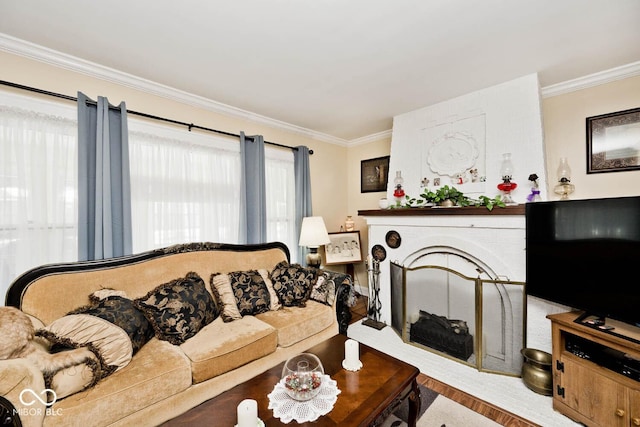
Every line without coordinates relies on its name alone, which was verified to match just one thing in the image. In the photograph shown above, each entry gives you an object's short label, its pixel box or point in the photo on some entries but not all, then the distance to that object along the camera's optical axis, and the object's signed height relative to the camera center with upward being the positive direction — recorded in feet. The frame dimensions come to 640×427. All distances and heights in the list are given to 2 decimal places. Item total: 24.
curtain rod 6.10 +3.10
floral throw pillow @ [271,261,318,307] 8.29 -2.24
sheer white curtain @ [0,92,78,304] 6.04 +0.83
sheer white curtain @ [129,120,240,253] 7.94 +1.01
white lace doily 3.78 -2.92
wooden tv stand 4.75 -3.21
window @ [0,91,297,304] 6.12 +0.93
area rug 5.54 -4.50
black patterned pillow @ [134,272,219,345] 6.01 -2.25
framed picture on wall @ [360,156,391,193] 13.10 +2.06
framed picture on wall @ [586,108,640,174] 7.08 +1.95
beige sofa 3.97 -2.89
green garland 7.60 +0.45
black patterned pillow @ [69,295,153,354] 5.33 -2.07
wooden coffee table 3.76 -2.95
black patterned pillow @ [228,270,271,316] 7.59 -2.32
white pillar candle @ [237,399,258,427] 3.32 -2.55
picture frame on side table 12.63 -1.71
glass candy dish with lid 4.07 -2.63
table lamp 10.67 -0.84
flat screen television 5.15 -0.98
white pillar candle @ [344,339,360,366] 4.95 -2.66
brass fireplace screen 7.26 -3.22
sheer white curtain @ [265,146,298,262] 11.25 +0.80
